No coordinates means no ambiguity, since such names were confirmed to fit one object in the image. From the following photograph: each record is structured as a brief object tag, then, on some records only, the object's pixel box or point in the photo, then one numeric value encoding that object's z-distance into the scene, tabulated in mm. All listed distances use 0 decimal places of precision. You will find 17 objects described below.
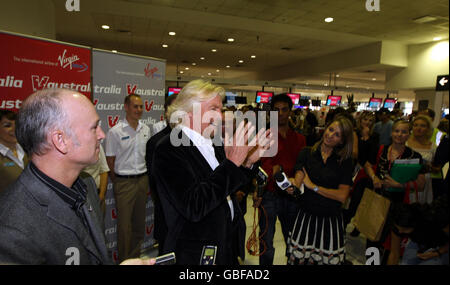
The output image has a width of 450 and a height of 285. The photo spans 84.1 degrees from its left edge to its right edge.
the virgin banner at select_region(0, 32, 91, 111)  2117
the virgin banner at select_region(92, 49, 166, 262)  2799
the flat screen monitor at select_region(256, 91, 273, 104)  9797
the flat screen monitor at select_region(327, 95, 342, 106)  11266
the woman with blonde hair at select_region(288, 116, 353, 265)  1940
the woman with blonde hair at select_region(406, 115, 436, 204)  2473
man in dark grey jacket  742
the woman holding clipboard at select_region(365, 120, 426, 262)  1995
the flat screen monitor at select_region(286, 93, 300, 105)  10558
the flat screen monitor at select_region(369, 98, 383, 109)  11103
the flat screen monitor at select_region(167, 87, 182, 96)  9138
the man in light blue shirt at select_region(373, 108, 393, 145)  4980
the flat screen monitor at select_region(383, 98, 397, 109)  10934
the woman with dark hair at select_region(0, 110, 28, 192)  1913
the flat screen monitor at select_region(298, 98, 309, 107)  10727
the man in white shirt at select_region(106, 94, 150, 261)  2713
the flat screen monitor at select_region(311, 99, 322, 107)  11958
